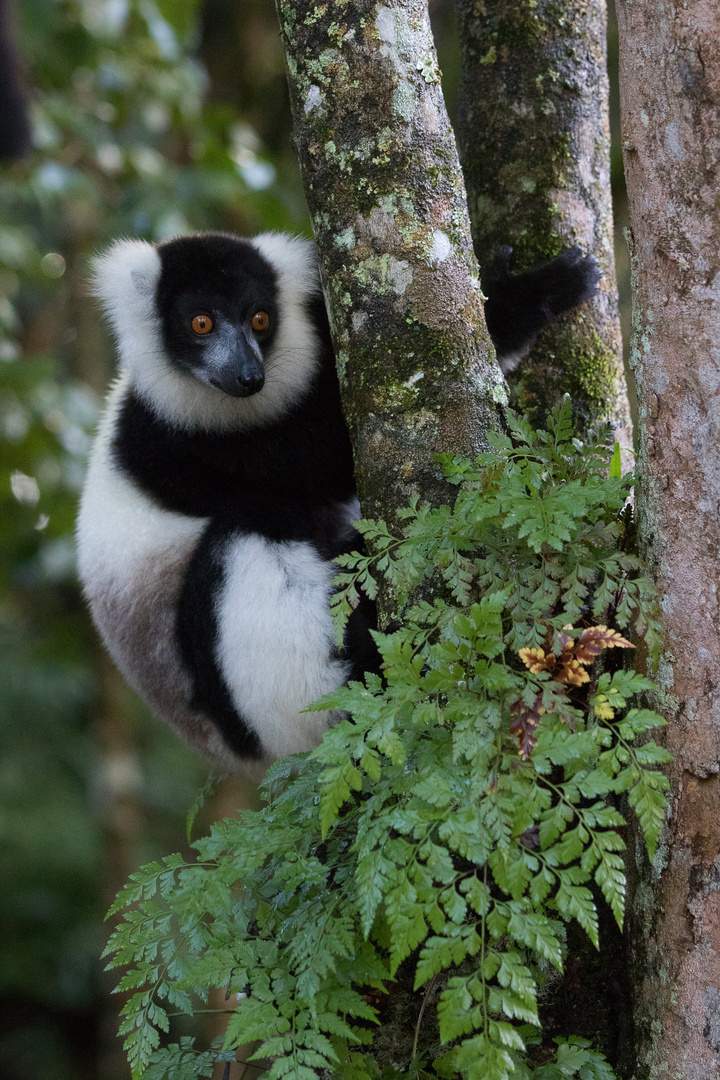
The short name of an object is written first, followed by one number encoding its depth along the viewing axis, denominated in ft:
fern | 9.96
